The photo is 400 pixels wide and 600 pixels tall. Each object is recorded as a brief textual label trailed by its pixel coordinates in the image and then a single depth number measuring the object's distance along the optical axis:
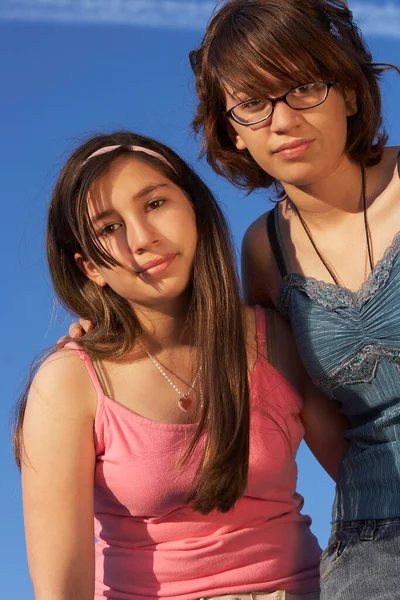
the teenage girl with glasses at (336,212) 3.57
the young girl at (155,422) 3.57
